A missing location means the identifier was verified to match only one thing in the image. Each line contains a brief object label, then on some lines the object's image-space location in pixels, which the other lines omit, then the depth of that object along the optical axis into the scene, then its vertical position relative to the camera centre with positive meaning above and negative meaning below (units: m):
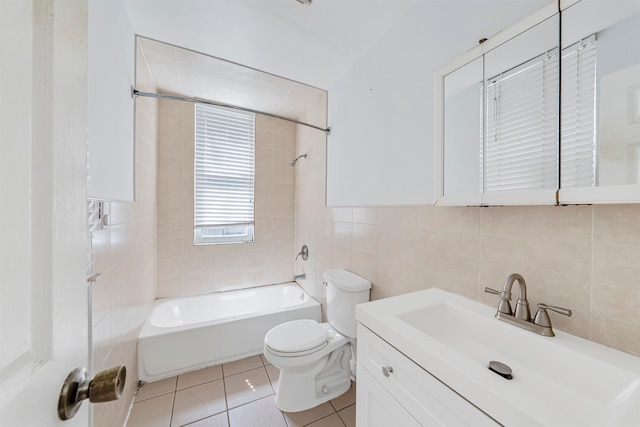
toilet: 1.44 -0.87
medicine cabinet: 0.66 +0.36
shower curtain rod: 1.51 +0.76
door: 0.26 +0.00
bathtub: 1.72 -0.99
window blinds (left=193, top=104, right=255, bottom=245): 2.51 +0.40
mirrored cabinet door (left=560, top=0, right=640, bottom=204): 0.64 +0.33
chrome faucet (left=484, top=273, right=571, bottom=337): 0.77 -0.34
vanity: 0.52 -0.44
